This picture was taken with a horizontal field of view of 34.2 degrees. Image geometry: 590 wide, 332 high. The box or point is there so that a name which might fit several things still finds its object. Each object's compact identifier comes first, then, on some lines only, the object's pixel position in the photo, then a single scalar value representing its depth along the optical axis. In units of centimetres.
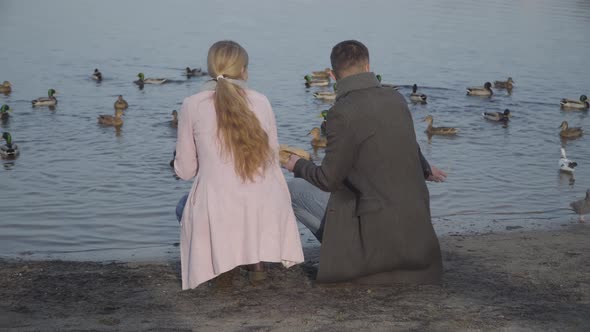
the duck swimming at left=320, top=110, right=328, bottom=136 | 1555
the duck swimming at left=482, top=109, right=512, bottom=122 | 1691
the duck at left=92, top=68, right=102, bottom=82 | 2012
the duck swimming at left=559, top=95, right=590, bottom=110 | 1848
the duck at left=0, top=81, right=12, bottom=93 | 1822
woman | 555
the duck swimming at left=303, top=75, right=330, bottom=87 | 2052
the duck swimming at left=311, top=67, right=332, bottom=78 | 2097
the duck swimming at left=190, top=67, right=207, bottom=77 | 2120
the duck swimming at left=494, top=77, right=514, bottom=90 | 2073
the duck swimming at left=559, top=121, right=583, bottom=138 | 1558
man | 545
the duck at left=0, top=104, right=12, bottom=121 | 1600
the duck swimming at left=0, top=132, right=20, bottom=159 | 1288
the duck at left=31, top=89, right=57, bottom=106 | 1667
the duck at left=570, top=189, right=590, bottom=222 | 960
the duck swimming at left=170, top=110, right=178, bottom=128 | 1571
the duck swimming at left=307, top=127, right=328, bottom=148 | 1460
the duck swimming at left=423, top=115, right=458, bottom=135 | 1541
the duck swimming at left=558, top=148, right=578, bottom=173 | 1282
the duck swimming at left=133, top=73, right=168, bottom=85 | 1975
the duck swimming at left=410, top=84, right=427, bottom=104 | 1866
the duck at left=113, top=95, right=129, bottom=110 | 1695
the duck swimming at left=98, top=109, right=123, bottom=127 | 1530
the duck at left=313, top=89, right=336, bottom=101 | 1886
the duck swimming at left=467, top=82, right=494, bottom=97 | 1970
